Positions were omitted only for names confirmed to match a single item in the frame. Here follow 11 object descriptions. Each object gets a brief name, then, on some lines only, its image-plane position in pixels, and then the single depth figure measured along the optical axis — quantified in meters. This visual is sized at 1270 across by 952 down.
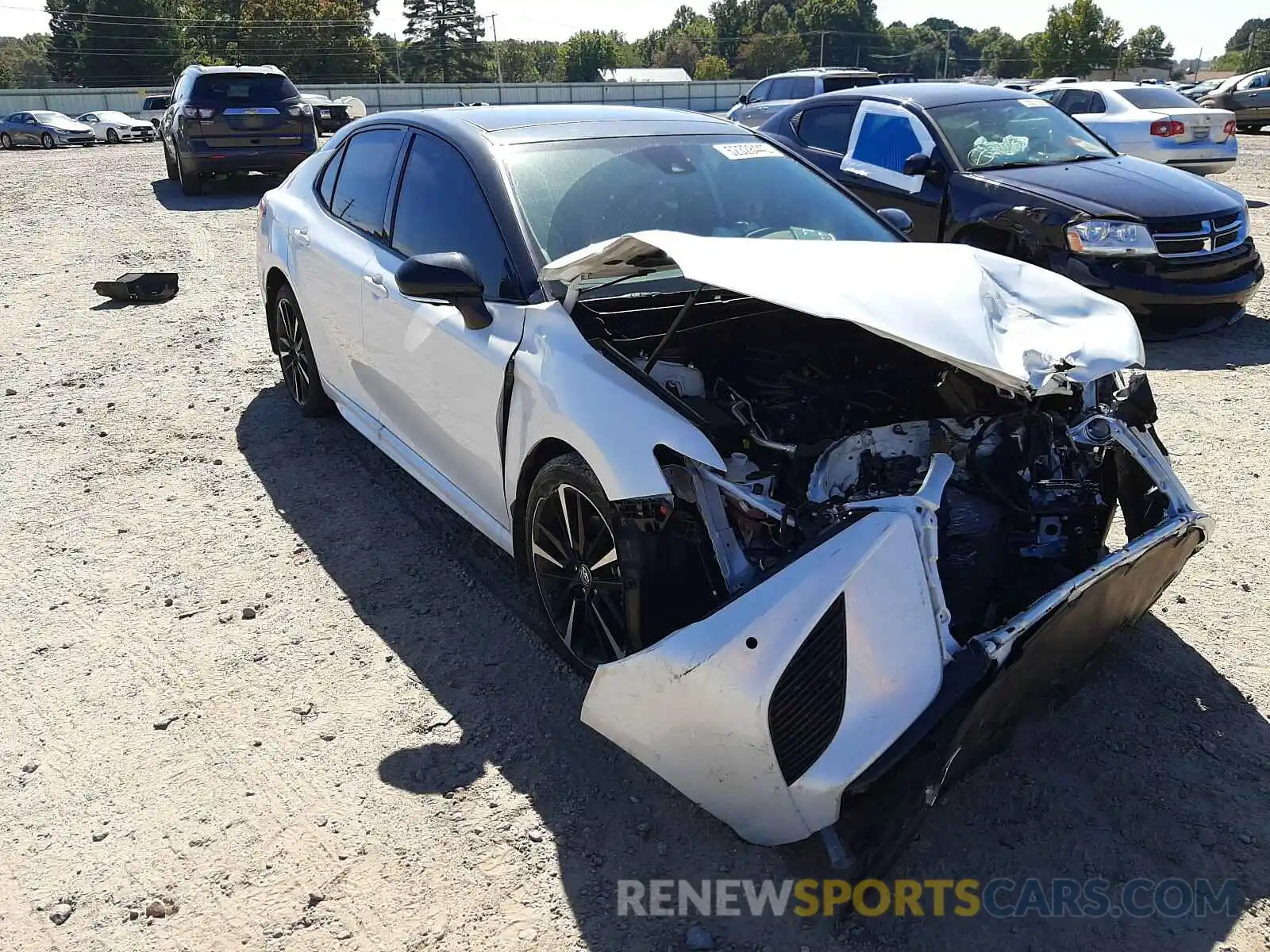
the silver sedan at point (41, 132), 32.31
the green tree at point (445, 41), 92.69
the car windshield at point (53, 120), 32.56
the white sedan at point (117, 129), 35.59
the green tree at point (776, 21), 117.12
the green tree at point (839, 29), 114.81
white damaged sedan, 2.25
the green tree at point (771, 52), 102.75
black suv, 13.57
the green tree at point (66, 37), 69.69
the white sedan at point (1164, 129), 13.56
